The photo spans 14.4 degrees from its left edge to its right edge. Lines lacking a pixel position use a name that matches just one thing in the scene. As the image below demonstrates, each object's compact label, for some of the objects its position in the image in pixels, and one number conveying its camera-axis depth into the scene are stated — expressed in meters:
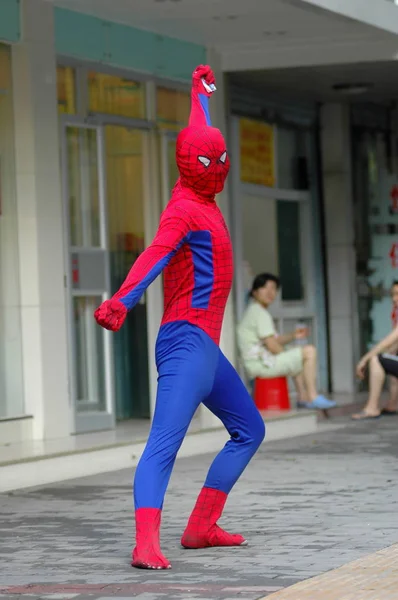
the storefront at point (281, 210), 17.61
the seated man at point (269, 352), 15.57
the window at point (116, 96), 13.85
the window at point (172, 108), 14.85
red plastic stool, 15.60
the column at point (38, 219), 12.61
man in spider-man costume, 7.06
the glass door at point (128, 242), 14.63
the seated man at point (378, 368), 16.33
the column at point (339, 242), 19.61
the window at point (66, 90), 13.27
